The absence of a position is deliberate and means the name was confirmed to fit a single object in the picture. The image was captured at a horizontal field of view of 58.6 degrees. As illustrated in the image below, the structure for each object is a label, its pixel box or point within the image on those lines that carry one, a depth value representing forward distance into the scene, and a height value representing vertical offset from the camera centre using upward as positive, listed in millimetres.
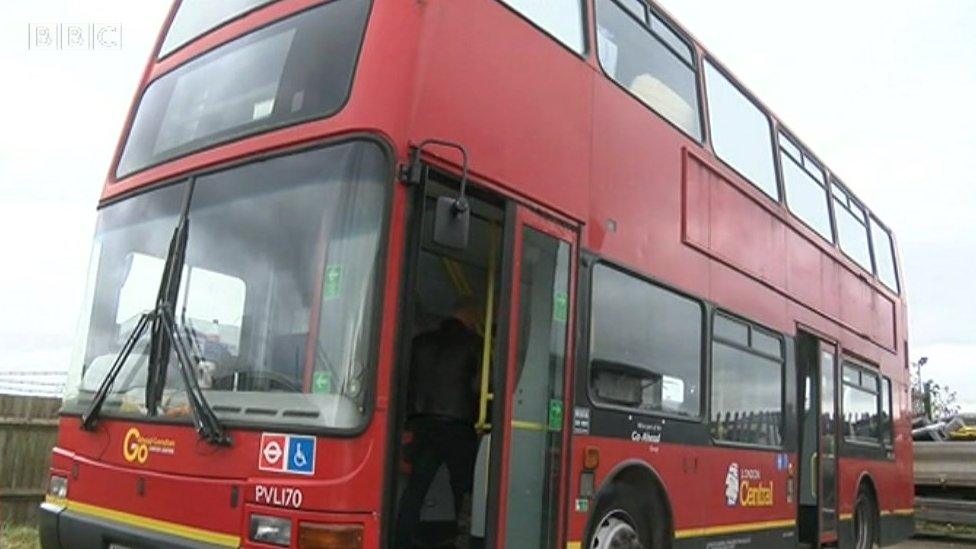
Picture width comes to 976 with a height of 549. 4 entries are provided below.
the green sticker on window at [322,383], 3746 +216
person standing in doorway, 4766 +203
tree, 21766 +3359
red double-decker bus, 3818 +816
